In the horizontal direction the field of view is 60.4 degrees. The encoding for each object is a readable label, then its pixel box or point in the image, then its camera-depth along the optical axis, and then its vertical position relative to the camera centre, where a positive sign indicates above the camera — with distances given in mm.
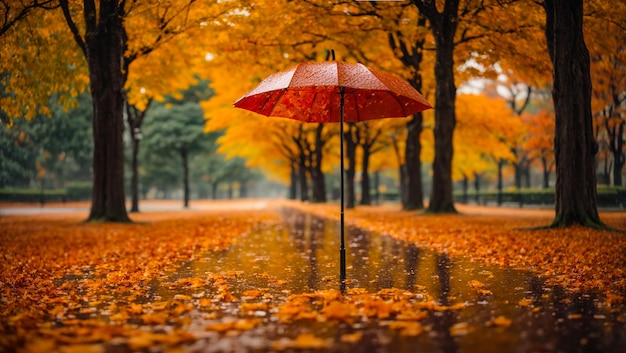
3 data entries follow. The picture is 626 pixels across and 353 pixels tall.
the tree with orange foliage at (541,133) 32844 +3224
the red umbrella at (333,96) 6066 +1163
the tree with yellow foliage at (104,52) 15734 +4140
